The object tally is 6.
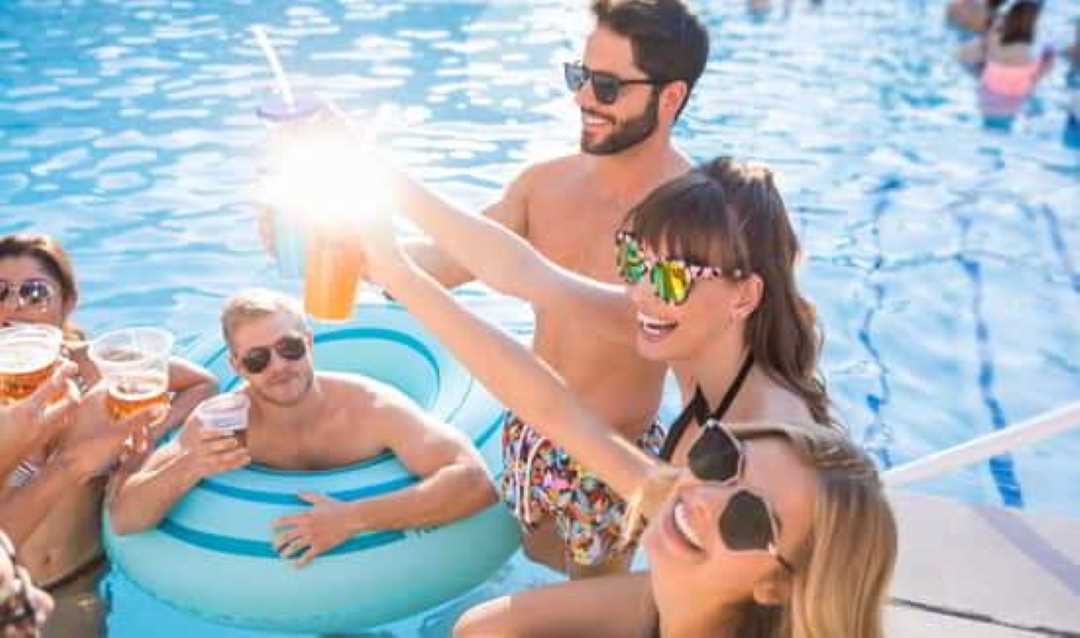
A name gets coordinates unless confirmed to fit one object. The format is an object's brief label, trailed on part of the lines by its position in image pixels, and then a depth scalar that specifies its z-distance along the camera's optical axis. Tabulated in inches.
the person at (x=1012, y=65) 392.5
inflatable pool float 132.3
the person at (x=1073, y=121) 367.3
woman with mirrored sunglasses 99.3
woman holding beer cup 124.4
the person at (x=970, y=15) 476.1
